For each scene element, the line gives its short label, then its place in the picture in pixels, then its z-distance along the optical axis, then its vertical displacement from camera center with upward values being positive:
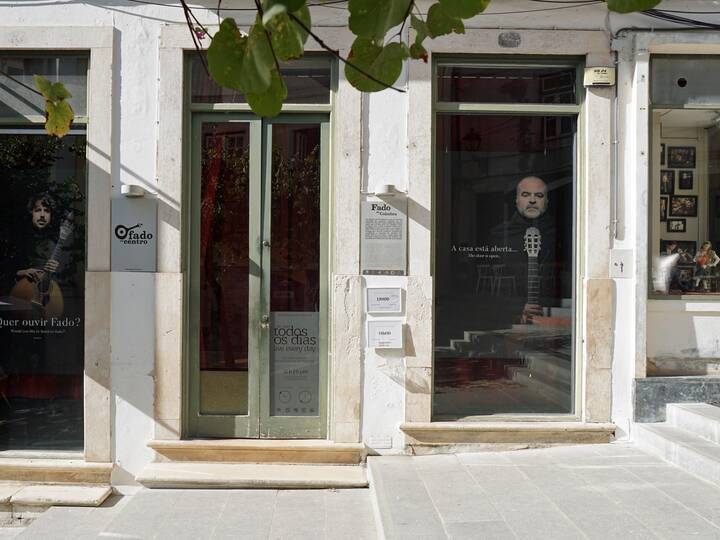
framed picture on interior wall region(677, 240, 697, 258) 6.76 +0.23
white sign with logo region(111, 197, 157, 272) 6.35 +0.29
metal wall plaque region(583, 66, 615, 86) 6.34 +1.60
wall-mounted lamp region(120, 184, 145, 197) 6.25 +0.64
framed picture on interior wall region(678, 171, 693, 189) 6.76 +0.82
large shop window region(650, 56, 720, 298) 6.70 +0.63
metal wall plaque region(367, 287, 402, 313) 6.34 -0.22
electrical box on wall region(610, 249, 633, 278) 6.39 +0.10
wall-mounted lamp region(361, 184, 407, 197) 6.26 +0.65
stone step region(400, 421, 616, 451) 6.31 -1.29
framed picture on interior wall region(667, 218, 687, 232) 6.76 +0.44
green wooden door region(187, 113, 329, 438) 6.54 +0.00
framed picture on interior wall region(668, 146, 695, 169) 6.76 +1.03
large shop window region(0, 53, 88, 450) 6.55 +0.04
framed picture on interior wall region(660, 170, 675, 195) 6.73 +0.80
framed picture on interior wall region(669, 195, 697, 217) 6.75 +0.60
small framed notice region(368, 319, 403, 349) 6.32 -0.51
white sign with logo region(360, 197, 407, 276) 6.35 +0.31
